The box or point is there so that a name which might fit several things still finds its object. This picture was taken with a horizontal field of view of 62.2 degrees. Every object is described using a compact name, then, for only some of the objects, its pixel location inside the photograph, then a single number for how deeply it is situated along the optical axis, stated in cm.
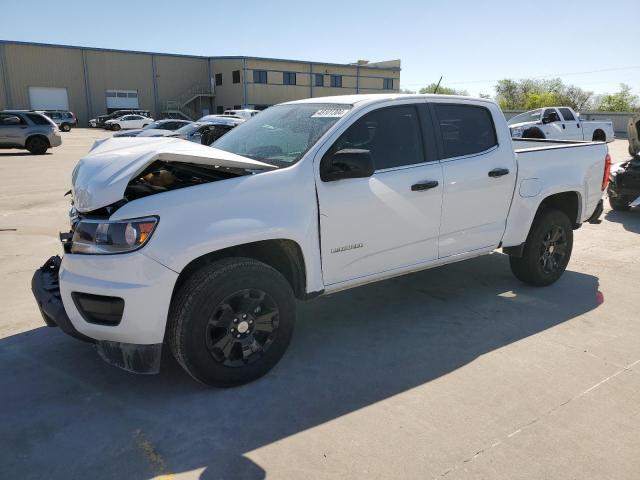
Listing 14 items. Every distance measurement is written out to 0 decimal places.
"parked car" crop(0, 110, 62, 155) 1917
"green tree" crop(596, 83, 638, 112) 7006
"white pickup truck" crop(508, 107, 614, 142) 1794
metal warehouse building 4703
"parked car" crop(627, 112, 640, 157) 875
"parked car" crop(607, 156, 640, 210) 901
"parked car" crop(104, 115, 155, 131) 4222
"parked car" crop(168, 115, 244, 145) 1808
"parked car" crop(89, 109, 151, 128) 4566
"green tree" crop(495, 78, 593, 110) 7419
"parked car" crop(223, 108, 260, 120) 2925
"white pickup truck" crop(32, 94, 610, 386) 305
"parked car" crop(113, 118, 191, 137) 2272
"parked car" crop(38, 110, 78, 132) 4156
